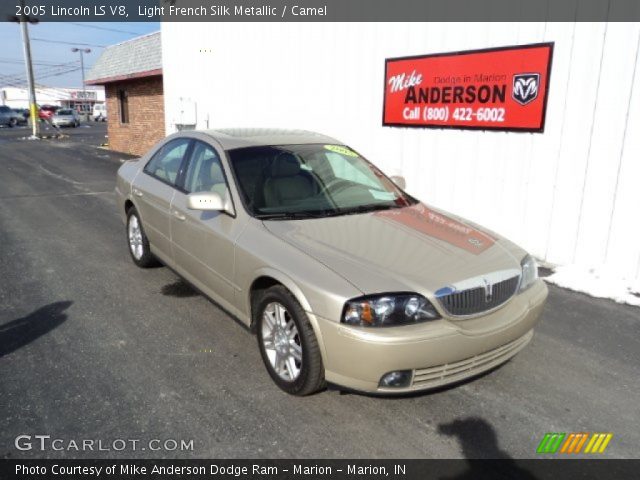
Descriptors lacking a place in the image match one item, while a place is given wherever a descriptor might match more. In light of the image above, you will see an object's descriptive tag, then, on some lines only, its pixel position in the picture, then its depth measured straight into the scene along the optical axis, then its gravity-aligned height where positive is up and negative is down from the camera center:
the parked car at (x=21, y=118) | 44.11 -0.17
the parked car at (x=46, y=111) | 47.54 +0.59
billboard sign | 6.10 +0.45
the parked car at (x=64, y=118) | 41.38 -0.07
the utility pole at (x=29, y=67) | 28.72 +2.73
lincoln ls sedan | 2.79 -0.86
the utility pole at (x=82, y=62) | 71.31 +8.00
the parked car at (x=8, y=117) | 42.22 -0.05
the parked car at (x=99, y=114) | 60.06 +0.44
